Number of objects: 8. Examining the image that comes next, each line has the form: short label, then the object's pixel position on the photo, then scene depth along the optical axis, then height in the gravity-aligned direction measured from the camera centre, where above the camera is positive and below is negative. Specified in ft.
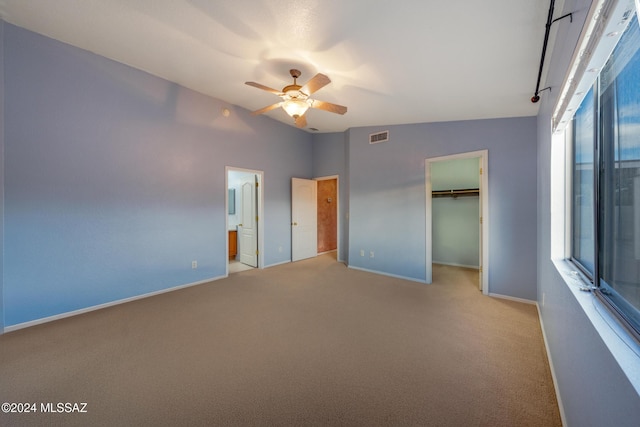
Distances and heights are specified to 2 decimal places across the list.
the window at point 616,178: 2.97 +0.49
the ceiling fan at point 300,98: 8.08 +4.24
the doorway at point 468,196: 11.35 +0.78
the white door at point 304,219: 18.37 -0.48
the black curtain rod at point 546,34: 5.47 +4.50
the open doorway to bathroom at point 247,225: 16.43 -0.83
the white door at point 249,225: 16.74 -0.88
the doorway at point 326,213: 21.83 -0.03
